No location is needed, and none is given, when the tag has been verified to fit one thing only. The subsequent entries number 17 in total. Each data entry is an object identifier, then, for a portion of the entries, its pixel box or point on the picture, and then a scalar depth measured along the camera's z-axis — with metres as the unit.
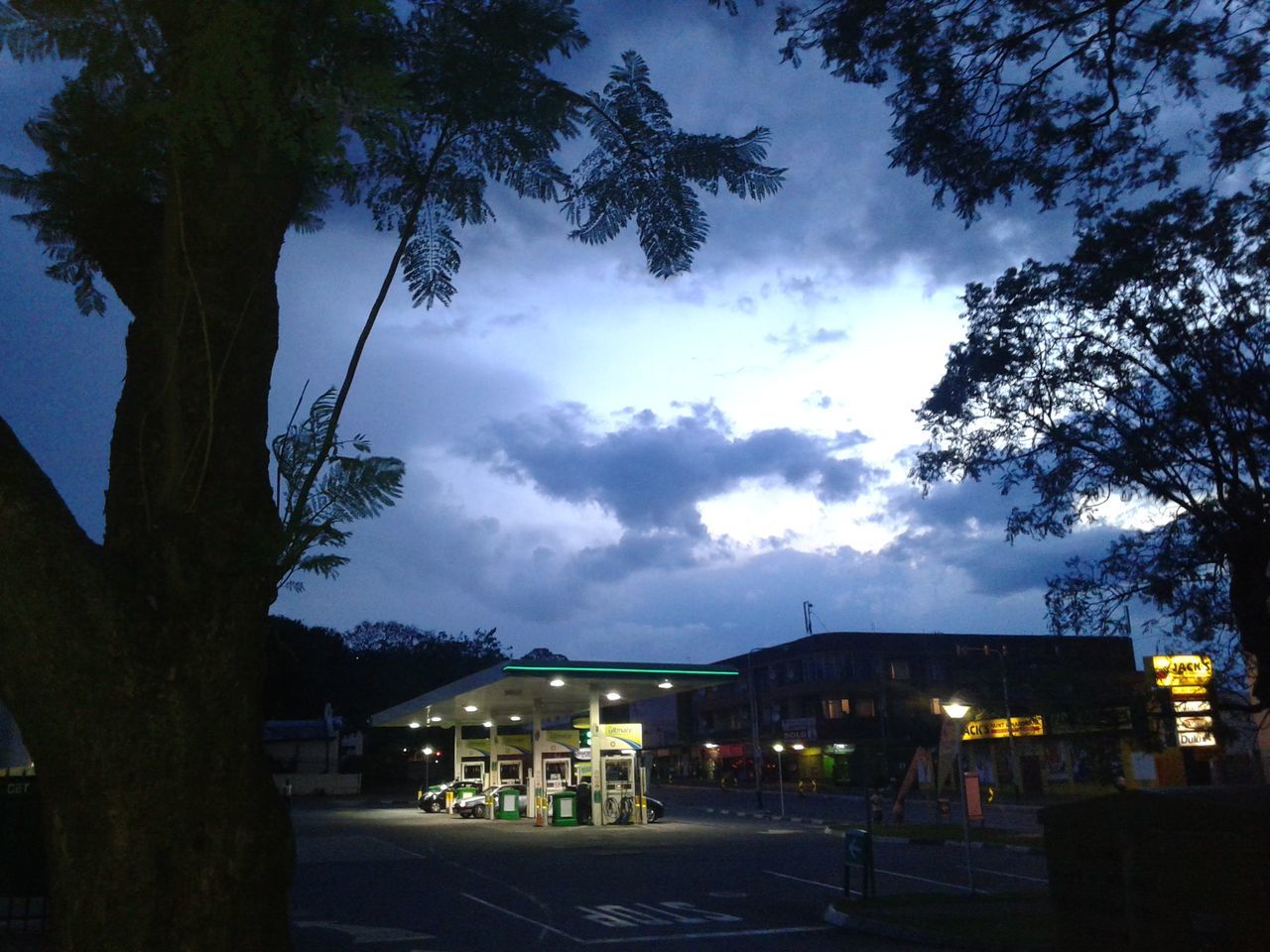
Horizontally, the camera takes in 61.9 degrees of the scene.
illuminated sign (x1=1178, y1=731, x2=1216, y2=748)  23.66
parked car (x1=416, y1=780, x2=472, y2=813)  48.84
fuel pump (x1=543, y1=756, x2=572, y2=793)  40.50
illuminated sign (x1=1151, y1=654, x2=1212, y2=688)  13.64
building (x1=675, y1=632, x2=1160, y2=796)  53.94
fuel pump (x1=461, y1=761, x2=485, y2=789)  51.34
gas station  33.66
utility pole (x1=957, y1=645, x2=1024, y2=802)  14.23
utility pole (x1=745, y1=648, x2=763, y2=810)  47.15
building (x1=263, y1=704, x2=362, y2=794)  69.88
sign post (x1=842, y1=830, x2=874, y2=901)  15.52
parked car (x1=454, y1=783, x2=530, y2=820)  42.94
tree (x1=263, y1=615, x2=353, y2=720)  68.88
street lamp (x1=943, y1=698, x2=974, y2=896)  17.16
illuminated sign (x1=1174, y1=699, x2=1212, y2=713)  13.93
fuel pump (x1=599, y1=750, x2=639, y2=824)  35.88
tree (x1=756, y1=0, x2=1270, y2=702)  12.20
